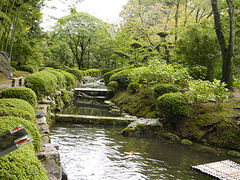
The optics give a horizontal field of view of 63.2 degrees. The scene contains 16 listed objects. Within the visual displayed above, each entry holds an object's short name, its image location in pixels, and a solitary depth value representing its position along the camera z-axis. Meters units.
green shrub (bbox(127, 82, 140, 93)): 11.10
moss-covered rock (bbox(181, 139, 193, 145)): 6.18
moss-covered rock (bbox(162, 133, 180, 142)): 6.45
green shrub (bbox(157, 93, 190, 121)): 6.62
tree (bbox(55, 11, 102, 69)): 24.73
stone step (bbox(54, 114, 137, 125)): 8.05
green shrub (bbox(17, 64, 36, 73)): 15.26
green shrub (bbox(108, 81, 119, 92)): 13.72
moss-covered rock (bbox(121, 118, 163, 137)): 6.82
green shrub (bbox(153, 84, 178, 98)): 7.85
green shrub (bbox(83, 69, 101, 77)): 24.66
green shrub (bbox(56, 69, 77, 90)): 13.55
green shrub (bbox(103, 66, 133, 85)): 16.80
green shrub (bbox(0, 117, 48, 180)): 1.77
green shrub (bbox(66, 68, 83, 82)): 19.11
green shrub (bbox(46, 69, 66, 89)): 10.70
